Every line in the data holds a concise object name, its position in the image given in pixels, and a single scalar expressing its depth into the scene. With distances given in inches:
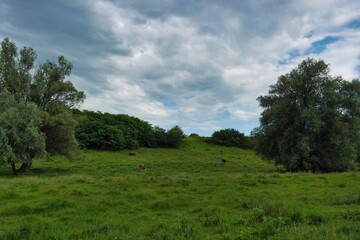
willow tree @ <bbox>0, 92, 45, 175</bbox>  1212.4
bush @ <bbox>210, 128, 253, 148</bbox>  4367.6
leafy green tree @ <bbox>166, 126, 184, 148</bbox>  3757.4
